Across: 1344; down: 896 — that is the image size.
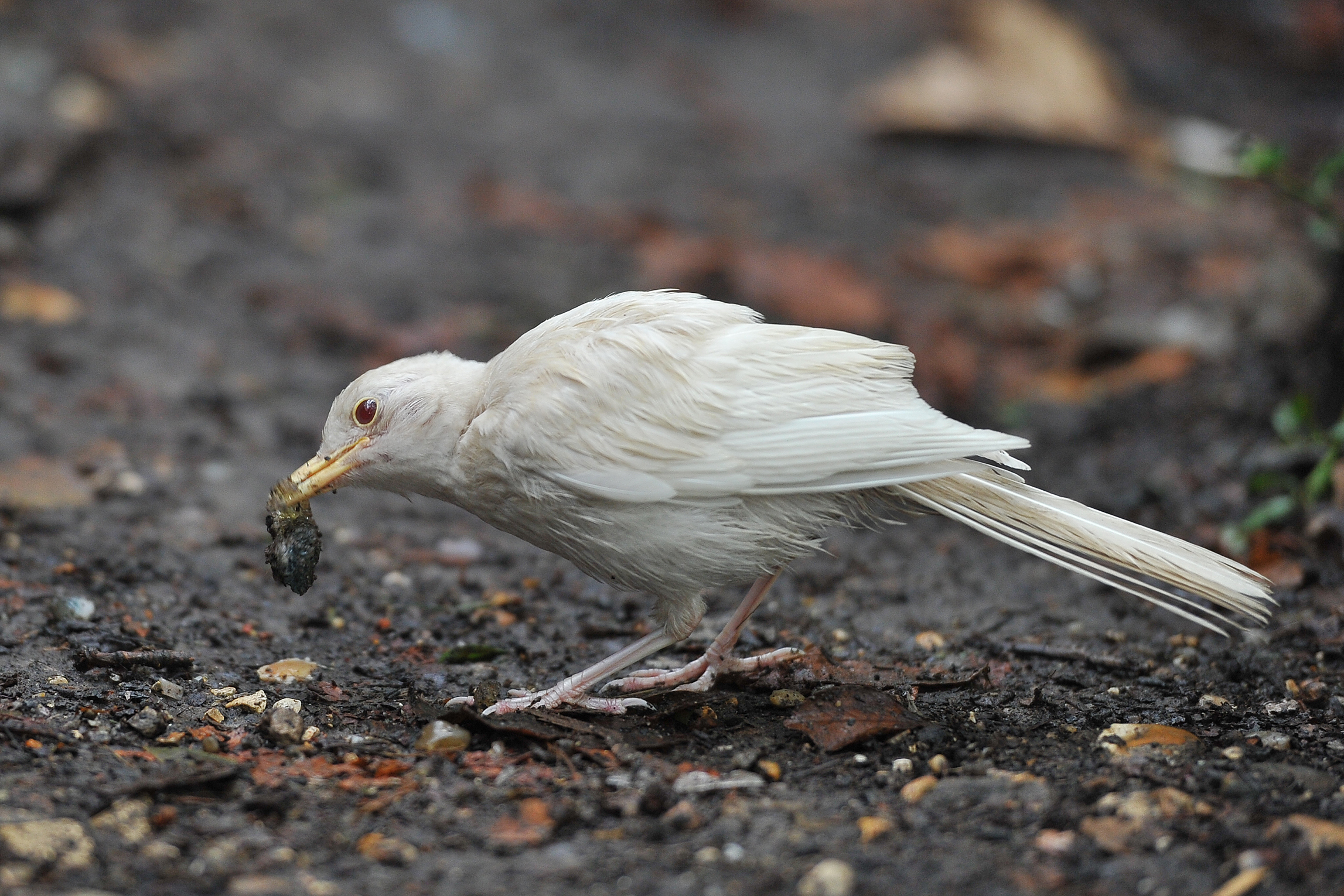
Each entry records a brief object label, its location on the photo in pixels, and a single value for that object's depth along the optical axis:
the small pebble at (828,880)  5.73
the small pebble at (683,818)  6.38
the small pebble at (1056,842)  6.08
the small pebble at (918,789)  6.70
